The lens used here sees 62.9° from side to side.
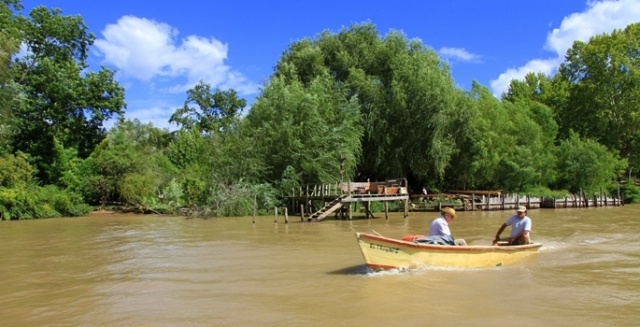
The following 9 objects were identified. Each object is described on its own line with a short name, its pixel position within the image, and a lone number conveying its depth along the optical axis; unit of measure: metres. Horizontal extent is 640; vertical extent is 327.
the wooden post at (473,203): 35.15
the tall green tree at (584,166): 42.72
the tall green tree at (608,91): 48.56
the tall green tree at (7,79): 27.53
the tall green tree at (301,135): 31.97
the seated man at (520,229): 13.20
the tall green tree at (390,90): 34.84
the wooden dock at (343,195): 27.20
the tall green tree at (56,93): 37.69
